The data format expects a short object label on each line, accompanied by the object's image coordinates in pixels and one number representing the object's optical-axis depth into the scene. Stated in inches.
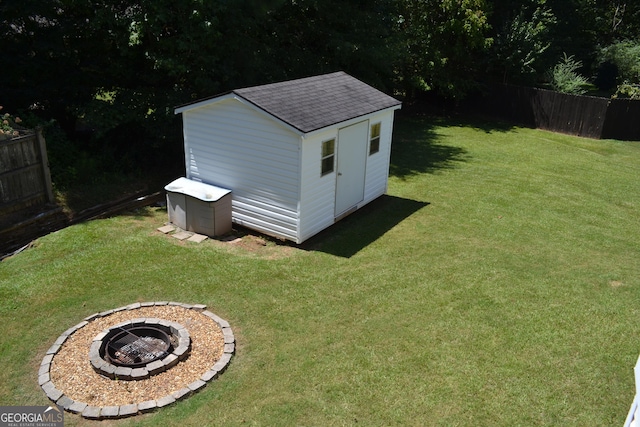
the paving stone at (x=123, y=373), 246.4
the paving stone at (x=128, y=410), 229.0
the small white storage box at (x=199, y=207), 409.1
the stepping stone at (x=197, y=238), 408.4
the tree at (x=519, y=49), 896.9
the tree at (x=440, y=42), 860.0
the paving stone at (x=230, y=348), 274.7
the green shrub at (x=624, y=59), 1051.3
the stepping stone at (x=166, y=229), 424.5
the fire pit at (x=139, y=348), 250.5
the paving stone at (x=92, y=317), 298.4
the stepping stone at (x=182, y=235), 413.7
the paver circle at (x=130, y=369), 235.8
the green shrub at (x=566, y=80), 913.5
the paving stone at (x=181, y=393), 240.1
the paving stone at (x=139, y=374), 247.1
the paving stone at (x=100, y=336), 273.0
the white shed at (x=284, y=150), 387.2
